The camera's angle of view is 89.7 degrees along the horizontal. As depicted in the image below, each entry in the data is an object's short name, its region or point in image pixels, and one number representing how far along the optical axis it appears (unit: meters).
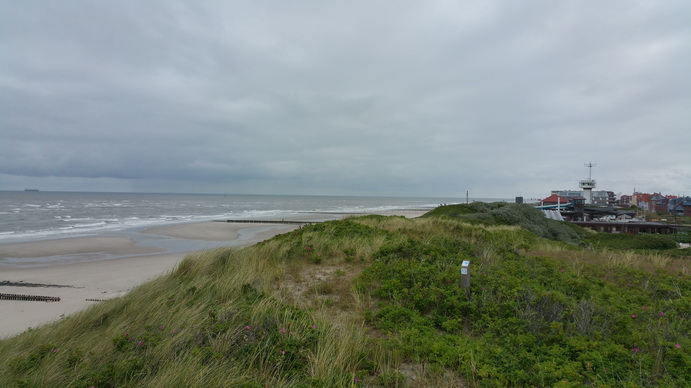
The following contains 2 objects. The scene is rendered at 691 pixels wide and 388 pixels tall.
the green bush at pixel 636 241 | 22.35
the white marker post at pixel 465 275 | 5.97
